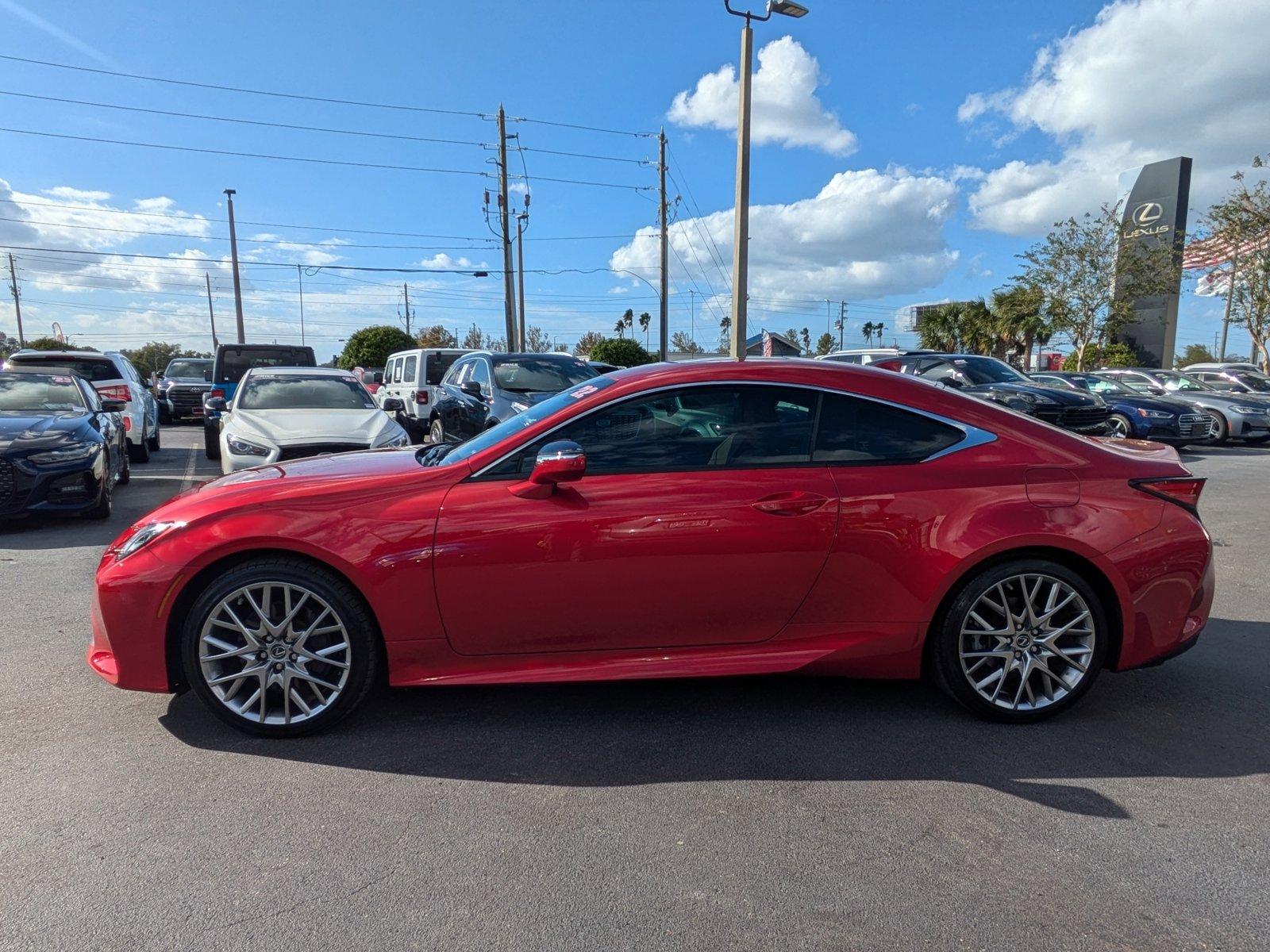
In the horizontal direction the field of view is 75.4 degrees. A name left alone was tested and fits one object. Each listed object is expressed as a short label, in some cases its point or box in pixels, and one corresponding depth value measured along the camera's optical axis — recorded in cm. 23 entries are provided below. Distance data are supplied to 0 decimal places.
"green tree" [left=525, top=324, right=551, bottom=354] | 6862
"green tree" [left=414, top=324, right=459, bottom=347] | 7612
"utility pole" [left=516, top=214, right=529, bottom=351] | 3197
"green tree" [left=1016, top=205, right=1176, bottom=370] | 3141
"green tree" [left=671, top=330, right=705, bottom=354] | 7556
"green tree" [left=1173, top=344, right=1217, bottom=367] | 7694
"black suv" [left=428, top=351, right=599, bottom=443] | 1072
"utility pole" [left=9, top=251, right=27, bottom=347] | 6512
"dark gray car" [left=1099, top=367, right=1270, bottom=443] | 1681
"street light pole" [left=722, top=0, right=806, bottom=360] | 1262
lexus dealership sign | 3741
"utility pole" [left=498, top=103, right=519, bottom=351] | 2906
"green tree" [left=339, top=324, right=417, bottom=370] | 4391
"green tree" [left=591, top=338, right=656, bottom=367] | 3606
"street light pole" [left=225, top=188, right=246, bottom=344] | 3575
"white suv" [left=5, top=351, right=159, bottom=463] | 1205
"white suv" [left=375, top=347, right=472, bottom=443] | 1527
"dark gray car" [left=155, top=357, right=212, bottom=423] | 1998
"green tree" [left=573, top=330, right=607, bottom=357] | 6425
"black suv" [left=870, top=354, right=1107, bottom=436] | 1212
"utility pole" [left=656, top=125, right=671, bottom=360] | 2882
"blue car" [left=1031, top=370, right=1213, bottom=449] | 1504
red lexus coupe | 329
